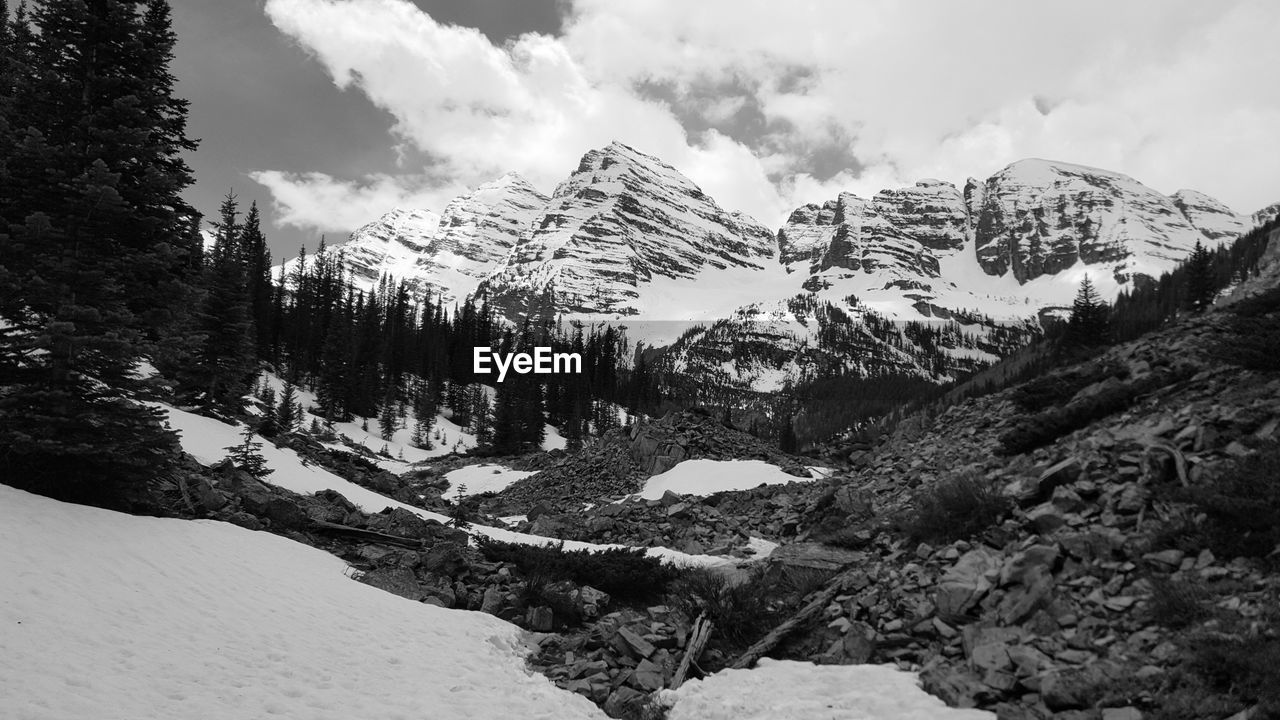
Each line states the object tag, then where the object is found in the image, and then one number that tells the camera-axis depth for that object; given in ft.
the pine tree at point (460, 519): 66.00
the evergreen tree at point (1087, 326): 129.43
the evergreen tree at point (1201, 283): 147.54
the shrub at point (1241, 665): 14.87
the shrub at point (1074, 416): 39.19
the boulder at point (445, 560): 45.65
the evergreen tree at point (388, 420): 195.00
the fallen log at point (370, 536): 51.06
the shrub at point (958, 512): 31.14
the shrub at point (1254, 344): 30.63
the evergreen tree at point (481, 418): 217.77
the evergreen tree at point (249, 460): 60.75
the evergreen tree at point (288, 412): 133.59
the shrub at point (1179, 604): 19.12
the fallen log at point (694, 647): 28.17
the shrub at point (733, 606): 32.32
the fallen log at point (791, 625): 28.73
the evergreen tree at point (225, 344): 99.91
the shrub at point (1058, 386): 51.11
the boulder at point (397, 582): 40.18
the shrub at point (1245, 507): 19.93
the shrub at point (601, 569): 45.50
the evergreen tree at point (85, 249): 35.32
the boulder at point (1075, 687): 18.17
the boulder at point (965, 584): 25.57
